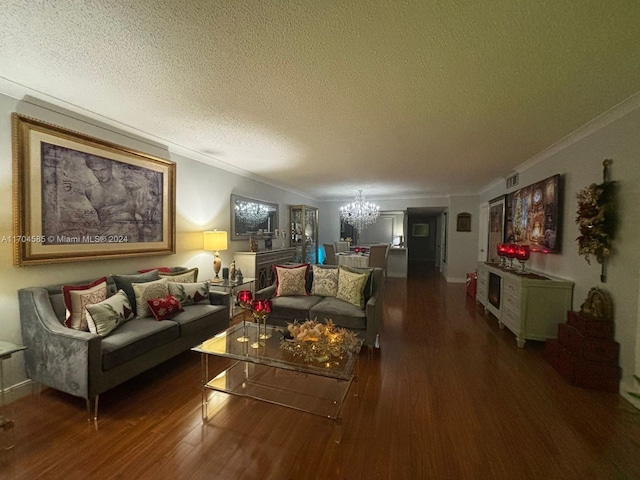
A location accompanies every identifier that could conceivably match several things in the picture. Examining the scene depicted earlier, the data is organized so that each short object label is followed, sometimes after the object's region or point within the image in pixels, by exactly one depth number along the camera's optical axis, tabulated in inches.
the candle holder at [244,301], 90.2
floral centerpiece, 77.2
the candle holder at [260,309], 89.6
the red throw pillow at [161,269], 120.7
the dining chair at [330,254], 269.3
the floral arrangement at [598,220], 92.0
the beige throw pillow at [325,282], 137.3
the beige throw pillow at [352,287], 124.6
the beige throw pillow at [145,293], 100.5
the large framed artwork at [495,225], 197.8
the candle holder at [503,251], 154.9
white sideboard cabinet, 117.3
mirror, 183.6
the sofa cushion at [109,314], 82.5
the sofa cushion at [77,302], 84.3
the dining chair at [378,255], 246.5
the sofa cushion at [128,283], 103.0
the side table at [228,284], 143.4
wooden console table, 181.2
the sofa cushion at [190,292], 113.1
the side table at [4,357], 68.5
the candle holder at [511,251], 147.0
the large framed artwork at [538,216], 124.0
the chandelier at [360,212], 268.8
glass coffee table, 71.7
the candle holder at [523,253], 141.1
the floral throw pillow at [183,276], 118.3
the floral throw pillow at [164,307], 99.7
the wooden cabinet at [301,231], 264.1
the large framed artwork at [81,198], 84.5
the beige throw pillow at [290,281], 137.9
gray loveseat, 113.3
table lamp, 147.9
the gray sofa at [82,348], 73.1
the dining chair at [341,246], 293.6
